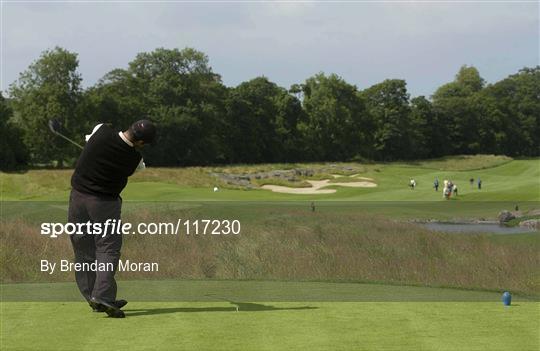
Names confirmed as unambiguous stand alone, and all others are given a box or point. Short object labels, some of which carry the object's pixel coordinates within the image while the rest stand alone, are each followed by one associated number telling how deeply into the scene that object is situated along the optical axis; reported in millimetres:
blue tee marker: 8320
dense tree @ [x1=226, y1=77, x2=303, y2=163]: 100938
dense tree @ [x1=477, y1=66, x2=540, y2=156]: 122938
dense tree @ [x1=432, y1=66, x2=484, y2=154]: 119688
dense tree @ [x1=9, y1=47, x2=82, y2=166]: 76312
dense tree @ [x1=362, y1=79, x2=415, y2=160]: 112400
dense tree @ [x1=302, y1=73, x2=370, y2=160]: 107000
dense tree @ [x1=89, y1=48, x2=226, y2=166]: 86688
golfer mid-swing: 8492
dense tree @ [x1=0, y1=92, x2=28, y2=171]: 71625
